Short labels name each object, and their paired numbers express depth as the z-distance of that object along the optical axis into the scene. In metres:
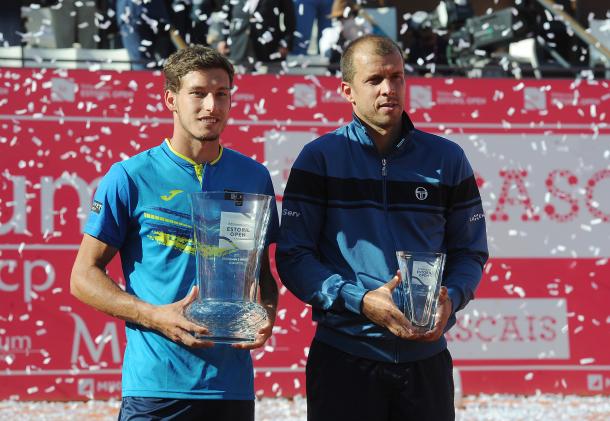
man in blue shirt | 5.64
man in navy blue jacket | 5.85
